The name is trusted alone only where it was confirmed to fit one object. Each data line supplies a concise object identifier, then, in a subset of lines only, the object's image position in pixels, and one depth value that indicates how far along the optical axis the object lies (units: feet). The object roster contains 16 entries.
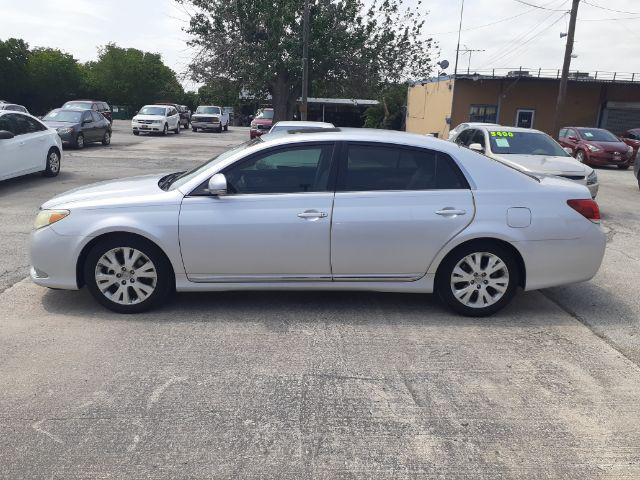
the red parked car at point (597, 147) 67.10
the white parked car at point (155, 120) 107.34
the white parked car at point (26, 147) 36.32
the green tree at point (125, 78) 222.07
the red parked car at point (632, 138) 79.45
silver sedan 15.53
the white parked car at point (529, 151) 32.19
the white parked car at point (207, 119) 132.87
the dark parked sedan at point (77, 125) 67.92
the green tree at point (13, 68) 164.04
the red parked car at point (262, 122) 95.01
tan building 106.22
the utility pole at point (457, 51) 127.65
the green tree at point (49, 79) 176.86
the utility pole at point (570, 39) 76.18
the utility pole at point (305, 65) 76.69
